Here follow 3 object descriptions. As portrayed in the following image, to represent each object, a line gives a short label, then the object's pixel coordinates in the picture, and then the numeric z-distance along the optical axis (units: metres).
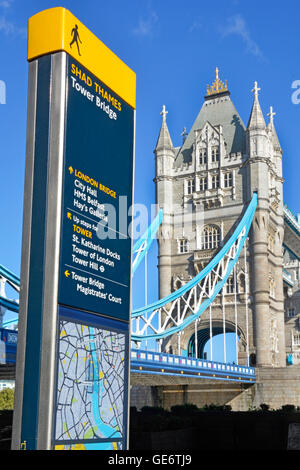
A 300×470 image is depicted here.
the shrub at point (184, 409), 29.07
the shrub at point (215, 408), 33.62
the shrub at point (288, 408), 32.98
